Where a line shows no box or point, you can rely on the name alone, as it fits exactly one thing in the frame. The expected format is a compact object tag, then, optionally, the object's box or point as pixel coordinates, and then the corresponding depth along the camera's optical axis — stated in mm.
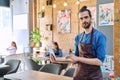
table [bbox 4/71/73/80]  1962
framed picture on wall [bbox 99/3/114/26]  3184
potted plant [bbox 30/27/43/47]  5763
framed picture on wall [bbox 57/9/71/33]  5426
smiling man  1230
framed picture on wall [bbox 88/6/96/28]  4747
